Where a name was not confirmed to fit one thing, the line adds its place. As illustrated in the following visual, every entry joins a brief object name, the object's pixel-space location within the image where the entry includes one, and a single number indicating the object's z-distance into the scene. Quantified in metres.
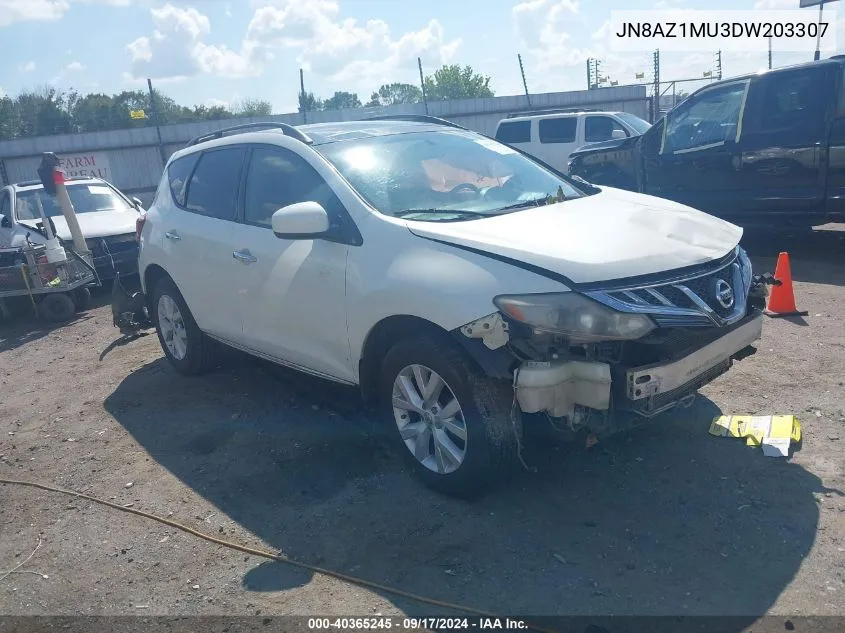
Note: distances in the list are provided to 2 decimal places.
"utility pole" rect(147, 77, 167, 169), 20.83
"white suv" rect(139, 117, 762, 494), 3.16
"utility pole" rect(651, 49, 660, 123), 23.05
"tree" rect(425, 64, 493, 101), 66.44
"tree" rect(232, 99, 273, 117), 61.92
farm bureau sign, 23.39
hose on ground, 2.89
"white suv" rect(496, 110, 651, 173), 15.34
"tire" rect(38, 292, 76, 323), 8.60
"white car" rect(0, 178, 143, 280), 9.65
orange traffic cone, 6.10
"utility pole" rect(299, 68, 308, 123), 22.69
